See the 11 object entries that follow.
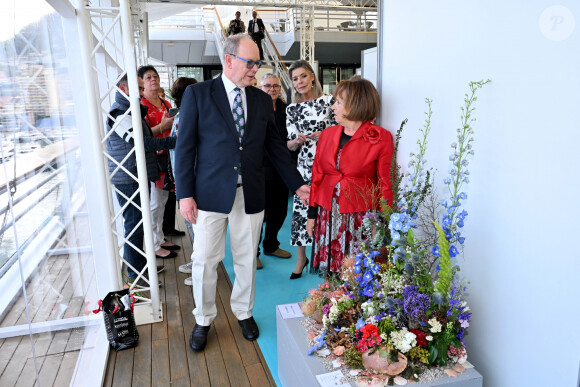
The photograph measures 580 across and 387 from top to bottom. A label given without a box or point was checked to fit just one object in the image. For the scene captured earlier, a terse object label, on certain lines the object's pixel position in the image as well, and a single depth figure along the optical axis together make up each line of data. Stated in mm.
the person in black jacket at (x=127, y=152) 2803
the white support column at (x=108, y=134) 2391
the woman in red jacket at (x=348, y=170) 2201
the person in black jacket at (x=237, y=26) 9031
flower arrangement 1564
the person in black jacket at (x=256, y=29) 8914
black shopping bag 2523
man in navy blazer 2240
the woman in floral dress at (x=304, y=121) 2988
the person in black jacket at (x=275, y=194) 3566
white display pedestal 1534
